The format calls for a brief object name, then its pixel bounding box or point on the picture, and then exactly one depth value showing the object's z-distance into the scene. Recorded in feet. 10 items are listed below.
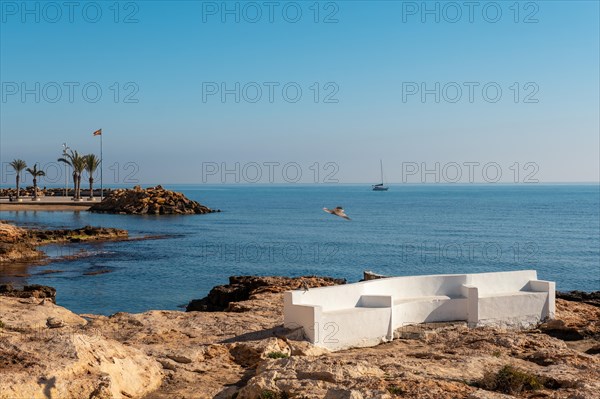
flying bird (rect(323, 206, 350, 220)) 50.01
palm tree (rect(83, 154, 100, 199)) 335.88
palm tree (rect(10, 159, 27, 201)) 338.54
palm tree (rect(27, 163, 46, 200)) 335.26
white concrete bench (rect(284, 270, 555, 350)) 50.57
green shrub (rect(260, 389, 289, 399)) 31.53
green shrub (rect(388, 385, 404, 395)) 31.58
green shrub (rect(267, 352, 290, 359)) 43.31
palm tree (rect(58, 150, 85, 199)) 331.98
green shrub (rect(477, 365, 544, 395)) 33.99
